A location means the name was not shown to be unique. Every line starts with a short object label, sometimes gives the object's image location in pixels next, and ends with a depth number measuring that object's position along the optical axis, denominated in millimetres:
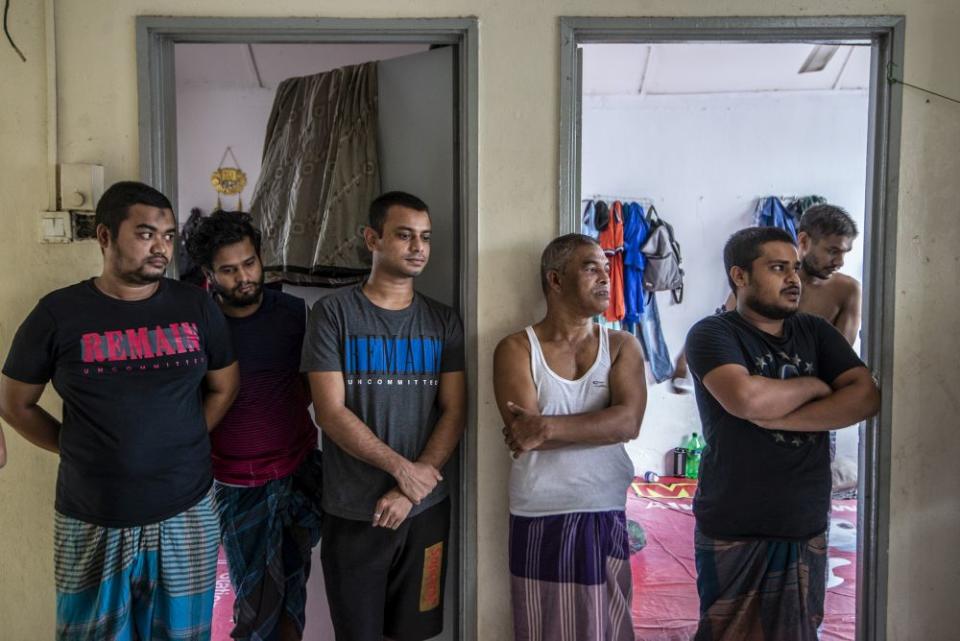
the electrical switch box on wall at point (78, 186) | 1997
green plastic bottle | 4523
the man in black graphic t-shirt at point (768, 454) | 1832
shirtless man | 2547
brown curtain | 2453
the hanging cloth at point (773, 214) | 4410
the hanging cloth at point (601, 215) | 4457
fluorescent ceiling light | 4026
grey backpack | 4406
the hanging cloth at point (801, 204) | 4418
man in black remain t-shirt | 1725
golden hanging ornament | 4281
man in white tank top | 1872
